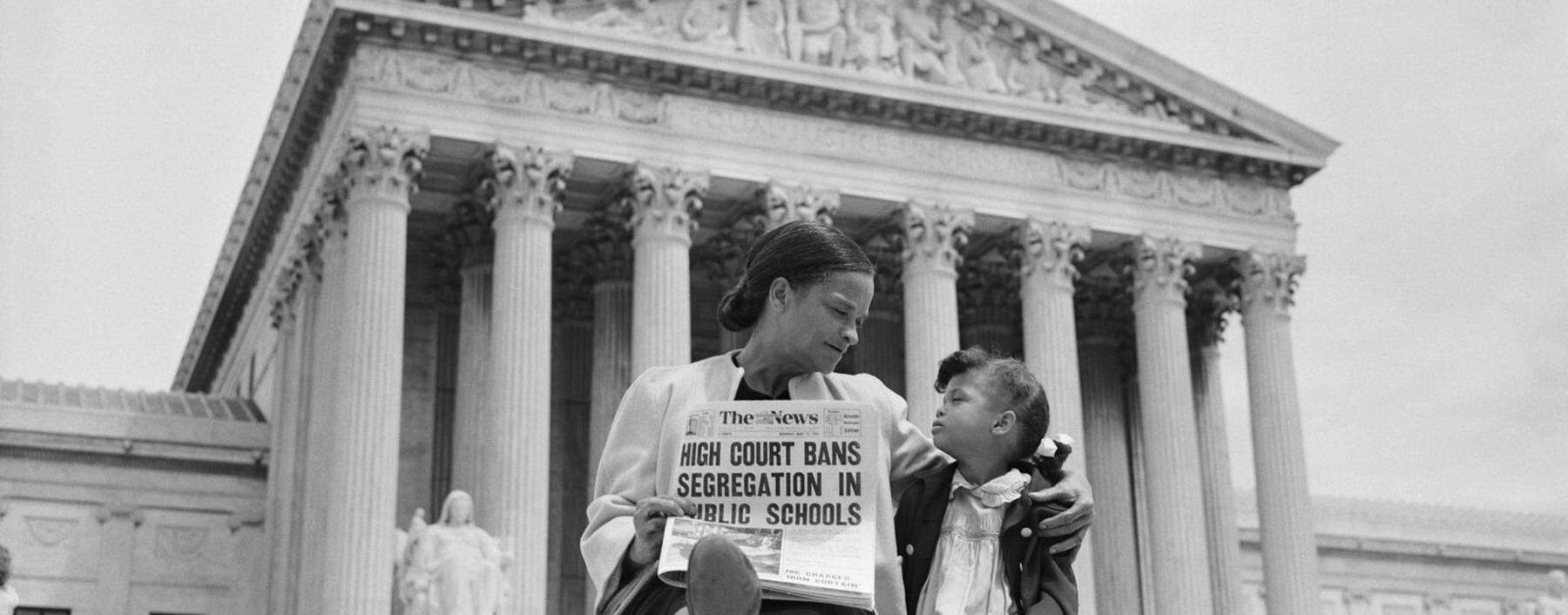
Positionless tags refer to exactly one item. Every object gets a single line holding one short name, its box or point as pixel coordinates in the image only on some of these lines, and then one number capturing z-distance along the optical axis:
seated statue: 27.14
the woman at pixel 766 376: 5.11
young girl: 5.76
